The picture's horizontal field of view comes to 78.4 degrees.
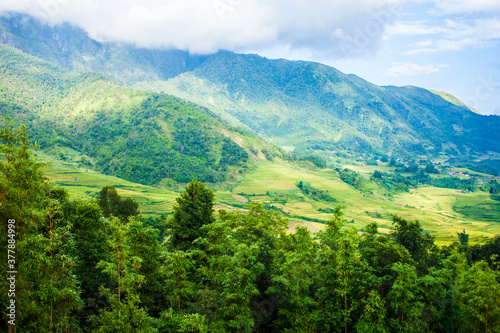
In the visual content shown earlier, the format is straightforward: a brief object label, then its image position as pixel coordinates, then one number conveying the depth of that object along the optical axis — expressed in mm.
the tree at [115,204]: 42594
